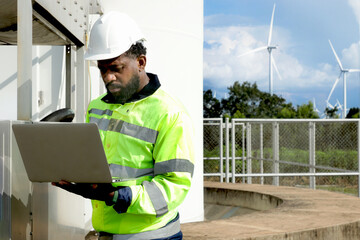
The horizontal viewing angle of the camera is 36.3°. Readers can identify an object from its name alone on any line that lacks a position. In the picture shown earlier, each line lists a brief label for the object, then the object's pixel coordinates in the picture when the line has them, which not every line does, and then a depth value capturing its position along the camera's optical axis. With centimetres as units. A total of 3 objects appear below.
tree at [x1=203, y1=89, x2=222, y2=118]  4828
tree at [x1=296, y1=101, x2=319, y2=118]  4741
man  224
